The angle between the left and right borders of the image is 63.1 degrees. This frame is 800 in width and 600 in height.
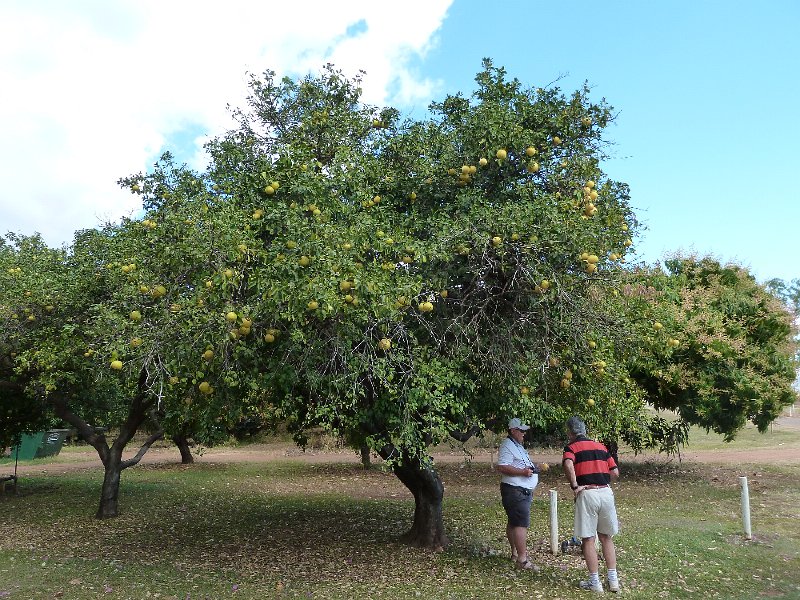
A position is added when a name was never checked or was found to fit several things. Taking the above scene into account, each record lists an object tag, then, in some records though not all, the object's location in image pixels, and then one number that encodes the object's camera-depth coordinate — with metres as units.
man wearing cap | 7.09
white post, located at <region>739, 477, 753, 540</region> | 9.02
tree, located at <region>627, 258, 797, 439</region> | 14.12
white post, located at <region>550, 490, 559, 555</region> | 7.99
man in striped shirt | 6.39
